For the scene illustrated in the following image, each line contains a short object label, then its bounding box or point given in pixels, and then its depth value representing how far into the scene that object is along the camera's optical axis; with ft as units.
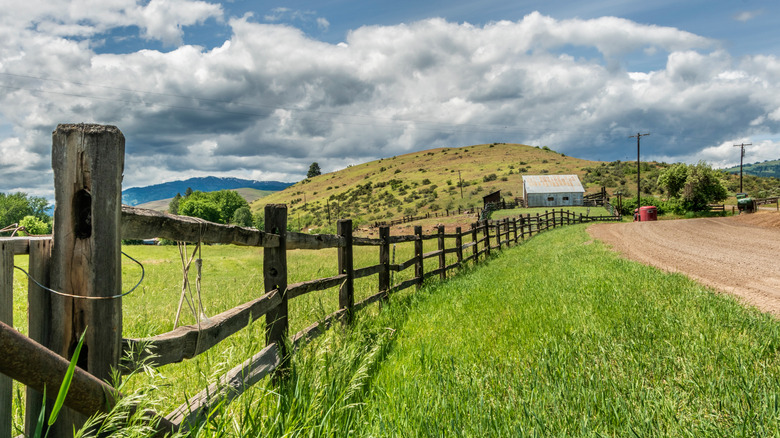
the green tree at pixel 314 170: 596.29
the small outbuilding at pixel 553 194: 212.23
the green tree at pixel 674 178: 173.99
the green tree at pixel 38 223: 226.87
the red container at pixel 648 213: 127.24
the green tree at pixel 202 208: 328.49
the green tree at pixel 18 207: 318.84
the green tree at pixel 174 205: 486.38
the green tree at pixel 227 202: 351.67
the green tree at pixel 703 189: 158.10
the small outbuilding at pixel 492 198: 224.74
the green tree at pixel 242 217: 335.01
